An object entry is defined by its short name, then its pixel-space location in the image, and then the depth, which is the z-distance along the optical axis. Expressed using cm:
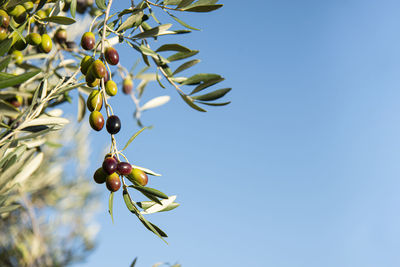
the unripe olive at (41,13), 102
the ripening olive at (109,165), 70
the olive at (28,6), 88
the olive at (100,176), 74
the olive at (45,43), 90
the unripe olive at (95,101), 74
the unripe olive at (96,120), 72
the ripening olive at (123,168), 71
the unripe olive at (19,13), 86
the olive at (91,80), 73
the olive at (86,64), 75
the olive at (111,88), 76
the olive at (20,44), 86
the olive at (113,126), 71
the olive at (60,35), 115
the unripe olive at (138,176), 73
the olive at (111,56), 74
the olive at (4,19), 80
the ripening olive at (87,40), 82
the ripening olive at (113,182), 71
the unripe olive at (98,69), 70
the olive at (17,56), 108
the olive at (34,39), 89
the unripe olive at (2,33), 83
